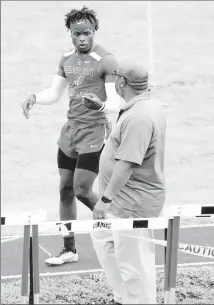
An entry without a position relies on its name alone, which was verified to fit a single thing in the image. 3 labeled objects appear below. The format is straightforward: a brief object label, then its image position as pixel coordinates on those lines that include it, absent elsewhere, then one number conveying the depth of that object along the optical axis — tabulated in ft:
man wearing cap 32.60
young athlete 39.34
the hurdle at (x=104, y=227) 31.63
